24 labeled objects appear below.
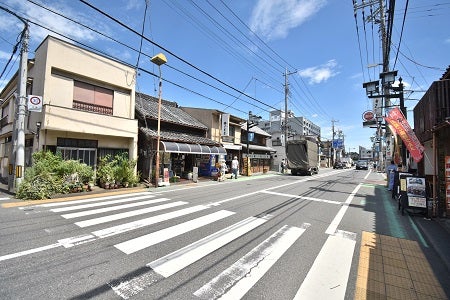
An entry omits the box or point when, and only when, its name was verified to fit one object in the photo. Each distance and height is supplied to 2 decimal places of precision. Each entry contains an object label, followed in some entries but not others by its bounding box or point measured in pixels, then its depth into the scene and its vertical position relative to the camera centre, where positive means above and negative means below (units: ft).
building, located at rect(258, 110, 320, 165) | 124.47 +39.39
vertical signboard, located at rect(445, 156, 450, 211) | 24.95 -1.84
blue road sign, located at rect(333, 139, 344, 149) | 203.64 +16.00
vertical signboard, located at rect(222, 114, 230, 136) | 73.72 +11.21
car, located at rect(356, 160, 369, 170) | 161.31 -3.12
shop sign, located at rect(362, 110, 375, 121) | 69.15 +13.96
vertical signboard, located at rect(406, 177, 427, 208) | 25.86 -3.30
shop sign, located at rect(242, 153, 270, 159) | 86.05 +1.65
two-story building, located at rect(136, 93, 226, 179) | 52.37 +4.26
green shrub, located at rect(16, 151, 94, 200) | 31.63 -3.06
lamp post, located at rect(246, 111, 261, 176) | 84.54 +14.83
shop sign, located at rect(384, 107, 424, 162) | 28.78 +3.89
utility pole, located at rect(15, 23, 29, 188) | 34.42 +6.41
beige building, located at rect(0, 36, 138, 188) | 38.37 +9.97
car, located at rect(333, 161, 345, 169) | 178.91 -3.11
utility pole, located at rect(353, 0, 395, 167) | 44.77 +30.06
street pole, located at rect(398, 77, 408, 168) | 39.24 +11.13
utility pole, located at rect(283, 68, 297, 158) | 99.50 +28.42
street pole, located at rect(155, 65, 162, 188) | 46.83 -2.08
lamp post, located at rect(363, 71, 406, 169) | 39.63 +14.38
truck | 84.07 +1.36
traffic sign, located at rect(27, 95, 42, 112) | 34.22 +7.86
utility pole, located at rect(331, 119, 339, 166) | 233.74 +7.15
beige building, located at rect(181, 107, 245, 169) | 72.43 +11.16
